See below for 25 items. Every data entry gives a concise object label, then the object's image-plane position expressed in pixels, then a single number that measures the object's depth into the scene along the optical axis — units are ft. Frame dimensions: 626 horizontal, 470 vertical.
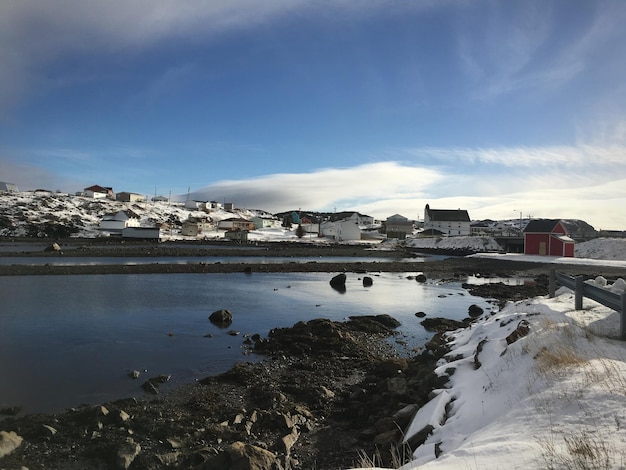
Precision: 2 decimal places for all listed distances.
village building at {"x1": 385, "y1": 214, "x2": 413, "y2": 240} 407.44
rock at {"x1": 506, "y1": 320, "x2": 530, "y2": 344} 30.38
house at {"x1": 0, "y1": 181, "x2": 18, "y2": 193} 491.31
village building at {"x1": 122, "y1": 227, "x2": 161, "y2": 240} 317.22
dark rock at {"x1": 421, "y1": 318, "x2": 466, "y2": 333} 63.16
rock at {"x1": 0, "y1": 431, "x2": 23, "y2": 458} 24.73
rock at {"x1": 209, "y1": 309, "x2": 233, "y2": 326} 65.57
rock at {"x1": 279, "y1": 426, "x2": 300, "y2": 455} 25.69
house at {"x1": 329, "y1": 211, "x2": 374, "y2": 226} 561.35
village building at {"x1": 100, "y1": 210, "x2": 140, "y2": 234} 354.54
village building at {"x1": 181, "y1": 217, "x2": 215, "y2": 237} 377.09
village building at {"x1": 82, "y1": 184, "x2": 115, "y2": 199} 518.37
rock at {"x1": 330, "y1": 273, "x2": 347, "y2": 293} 113.27
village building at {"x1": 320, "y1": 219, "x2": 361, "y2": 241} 384.06
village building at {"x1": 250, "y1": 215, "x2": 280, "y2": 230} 503.20
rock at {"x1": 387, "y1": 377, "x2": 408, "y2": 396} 32.07
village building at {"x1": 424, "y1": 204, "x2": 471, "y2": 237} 431.02
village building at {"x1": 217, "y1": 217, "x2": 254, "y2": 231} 444.55
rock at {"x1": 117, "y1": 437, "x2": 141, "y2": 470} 23.96
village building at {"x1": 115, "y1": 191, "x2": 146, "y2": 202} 535.19
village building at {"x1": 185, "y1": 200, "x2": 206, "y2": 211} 573.74
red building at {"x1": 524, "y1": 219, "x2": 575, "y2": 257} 183.93
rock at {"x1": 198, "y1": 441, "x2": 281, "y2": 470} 21.76
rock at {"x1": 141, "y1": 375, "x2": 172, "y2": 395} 36.55
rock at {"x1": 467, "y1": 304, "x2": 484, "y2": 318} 74.65
